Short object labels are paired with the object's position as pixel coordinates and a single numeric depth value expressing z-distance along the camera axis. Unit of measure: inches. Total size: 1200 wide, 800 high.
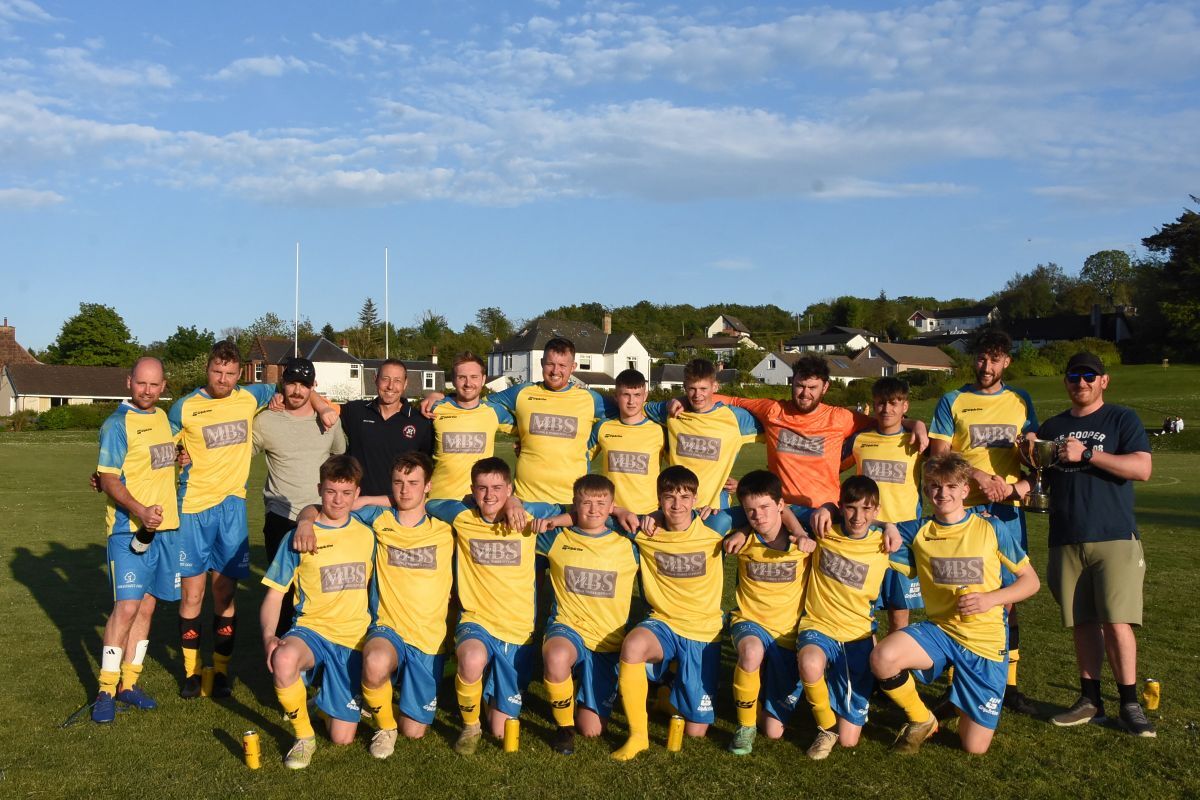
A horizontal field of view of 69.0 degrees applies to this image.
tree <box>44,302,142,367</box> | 2800.2
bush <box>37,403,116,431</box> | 1596.9
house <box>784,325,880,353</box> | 3641.7
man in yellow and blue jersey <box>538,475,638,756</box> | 186.1
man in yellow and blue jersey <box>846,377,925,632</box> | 211.6
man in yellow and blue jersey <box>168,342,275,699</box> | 218.6
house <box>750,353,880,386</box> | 2795.3
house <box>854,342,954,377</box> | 2923.2
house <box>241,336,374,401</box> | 2448.3
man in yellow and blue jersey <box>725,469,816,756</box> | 181.8
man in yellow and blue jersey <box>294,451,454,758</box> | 184.2
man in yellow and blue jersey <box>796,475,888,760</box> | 177.3
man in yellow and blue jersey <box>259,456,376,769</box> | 180.7
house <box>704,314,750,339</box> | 4433.1
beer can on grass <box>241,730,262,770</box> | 166.4
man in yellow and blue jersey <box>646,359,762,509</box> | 221.9
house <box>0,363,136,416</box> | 2292.1
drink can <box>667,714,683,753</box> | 175.8
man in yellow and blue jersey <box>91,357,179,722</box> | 203.0
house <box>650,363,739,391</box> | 2778.1
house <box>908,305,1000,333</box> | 4531.5
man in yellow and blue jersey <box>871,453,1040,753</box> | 176.1
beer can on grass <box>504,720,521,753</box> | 176.1
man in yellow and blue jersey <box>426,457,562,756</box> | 184.4
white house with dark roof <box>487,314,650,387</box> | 2731.3
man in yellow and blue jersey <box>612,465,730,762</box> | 183.5
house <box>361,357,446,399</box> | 2465.6
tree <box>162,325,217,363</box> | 3213.6
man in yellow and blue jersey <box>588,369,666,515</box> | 222.2
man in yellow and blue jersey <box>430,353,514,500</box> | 227.9
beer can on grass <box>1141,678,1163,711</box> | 198.7
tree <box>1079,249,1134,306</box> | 4020.7
